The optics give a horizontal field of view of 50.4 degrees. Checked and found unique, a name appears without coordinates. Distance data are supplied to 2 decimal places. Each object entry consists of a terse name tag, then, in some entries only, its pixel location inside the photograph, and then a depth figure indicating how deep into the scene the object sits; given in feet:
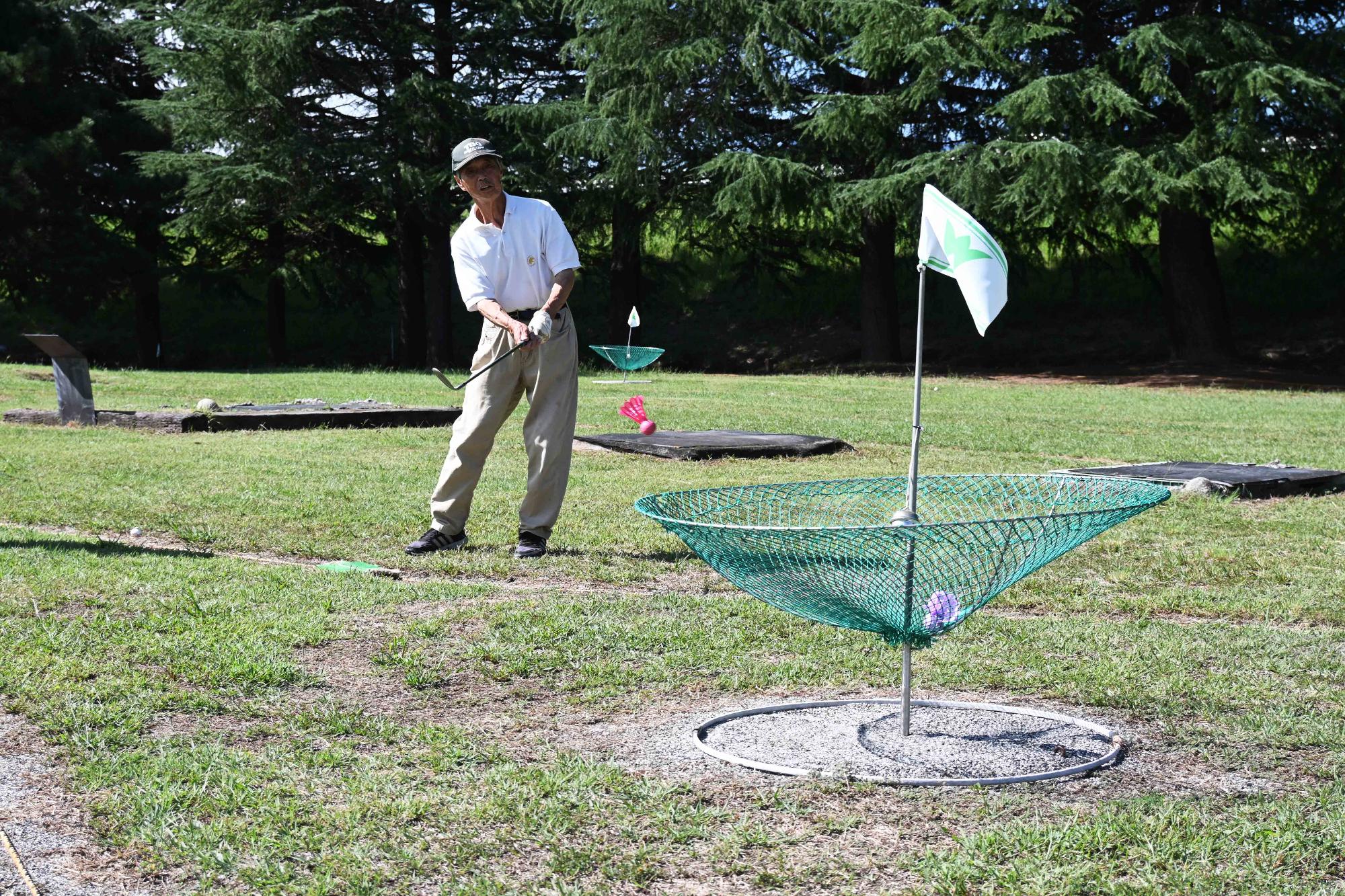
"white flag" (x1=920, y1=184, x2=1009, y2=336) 12.46
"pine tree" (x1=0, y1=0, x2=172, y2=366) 101.55
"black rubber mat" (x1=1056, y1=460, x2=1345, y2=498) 30.13
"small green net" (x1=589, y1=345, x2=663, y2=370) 85.05
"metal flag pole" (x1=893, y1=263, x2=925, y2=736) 12.46
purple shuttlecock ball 12.10
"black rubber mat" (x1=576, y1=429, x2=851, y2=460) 37.24
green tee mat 20.90
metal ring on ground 11.57
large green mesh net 11.21
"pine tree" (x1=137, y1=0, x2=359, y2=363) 93.45
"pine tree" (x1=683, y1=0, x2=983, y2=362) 87.20
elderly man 22.82
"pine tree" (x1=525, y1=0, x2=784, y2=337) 94.79
